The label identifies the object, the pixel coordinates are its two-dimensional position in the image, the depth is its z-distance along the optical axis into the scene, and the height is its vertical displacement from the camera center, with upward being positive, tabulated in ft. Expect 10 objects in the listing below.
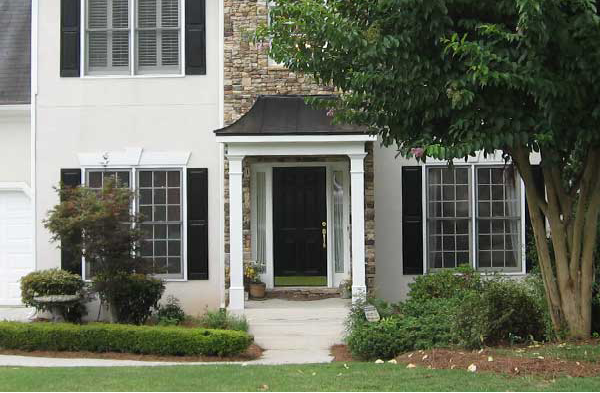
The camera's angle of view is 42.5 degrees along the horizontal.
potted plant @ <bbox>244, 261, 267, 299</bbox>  43.19 -2.71
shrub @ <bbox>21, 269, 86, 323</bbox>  39.78 -2.72
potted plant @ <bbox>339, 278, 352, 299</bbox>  42.80 -3.08
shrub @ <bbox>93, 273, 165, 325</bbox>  38.60 -2.95
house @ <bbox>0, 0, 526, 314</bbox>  43.73 +3.97
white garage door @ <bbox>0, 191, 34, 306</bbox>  48.55 -0.60
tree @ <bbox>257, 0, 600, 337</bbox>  24.22 +5.01
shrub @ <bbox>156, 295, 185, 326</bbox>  38.93 -4.08
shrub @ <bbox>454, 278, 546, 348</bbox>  29.81 -3.42
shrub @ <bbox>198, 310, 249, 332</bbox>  36.86 -4.19
